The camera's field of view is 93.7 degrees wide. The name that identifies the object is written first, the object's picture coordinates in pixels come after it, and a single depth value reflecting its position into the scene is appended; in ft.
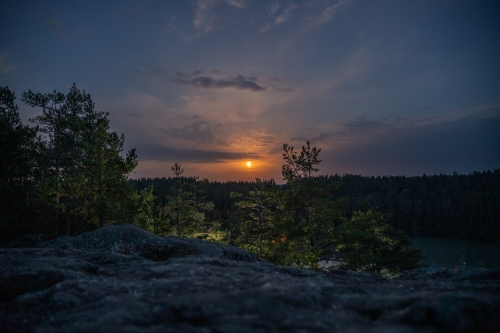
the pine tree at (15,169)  61.52
